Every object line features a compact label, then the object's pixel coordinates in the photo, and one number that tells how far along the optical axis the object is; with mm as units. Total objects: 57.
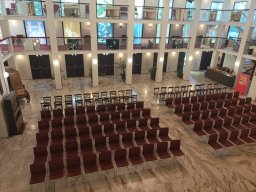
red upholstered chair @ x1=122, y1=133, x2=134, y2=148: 9320
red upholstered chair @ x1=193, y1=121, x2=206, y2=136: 10162
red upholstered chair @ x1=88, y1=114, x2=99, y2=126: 11148
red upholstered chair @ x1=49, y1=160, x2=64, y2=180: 7363
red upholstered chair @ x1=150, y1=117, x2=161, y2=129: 10844
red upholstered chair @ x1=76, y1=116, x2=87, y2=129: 10883
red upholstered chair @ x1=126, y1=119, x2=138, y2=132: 10575
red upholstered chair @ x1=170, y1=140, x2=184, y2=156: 8759
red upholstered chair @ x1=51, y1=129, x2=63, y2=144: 9398
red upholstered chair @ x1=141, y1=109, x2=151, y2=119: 11938
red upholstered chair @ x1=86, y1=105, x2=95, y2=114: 12305
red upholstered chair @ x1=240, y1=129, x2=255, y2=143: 9750
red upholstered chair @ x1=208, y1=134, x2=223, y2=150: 9175
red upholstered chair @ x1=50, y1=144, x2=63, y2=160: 8367
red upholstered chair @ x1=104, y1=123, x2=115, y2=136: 10250
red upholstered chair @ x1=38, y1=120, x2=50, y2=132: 9984
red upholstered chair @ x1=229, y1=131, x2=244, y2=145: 9561
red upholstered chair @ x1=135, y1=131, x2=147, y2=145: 9516
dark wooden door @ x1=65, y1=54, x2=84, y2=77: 19672
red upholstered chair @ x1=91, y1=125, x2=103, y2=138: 9953
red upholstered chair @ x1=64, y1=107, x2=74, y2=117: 11727
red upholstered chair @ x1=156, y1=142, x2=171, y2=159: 8664
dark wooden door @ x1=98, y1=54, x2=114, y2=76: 20516
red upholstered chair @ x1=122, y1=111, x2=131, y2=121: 11703
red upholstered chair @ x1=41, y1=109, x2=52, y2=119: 11341
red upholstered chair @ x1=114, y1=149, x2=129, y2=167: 8016
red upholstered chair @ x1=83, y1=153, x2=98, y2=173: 7715
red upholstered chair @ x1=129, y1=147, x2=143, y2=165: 8206
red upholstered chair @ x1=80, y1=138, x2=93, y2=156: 8770
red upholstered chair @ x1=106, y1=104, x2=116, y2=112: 12586
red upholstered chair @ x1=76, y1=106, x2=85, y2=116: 12164
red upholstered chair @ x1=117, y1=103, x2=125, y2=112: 12672
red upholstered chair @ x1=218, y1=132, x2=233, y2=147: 9375
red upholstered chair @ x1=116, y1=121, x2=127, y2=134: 10334
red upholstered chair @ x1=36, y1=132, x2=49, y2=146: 9036
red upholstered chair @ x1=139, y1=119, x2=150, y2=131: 10762
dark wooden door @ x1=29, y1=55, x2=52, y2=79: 18891
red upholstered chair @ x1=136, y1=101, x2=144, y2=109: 12953
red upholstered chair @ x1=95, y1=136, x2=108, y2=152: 8961
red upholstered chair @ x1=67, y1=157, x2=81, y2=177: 7463
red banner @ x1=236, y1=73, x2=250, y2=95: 17344
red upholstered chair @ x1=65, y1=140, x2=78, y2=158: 8664
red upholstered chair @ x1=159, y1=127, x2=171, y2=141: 9867
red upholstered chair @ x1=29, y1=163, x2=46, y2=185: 7031
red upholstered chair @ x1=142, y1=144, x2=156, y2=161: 8477
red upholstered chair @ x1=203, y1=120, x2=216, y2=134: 10500
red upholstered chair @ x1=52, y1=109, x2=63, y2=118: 11634
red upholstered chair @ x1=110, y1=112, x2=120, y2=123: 11562
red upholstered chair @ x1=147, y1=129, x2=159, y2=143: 9781
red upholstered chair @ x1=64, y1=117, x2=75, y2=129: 10760
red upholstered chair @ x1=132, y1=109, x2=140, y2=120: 11859
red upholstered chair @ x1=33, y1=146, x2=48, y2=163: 8016
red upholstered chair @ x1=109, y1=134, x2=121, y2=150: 9097
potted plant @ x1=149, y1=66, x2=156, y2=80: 20345
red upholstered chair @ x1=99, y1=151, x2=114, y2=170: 7893
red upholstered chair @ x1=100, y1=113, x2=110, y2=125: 11380
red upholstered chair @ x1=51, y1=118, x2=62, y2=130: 10469
